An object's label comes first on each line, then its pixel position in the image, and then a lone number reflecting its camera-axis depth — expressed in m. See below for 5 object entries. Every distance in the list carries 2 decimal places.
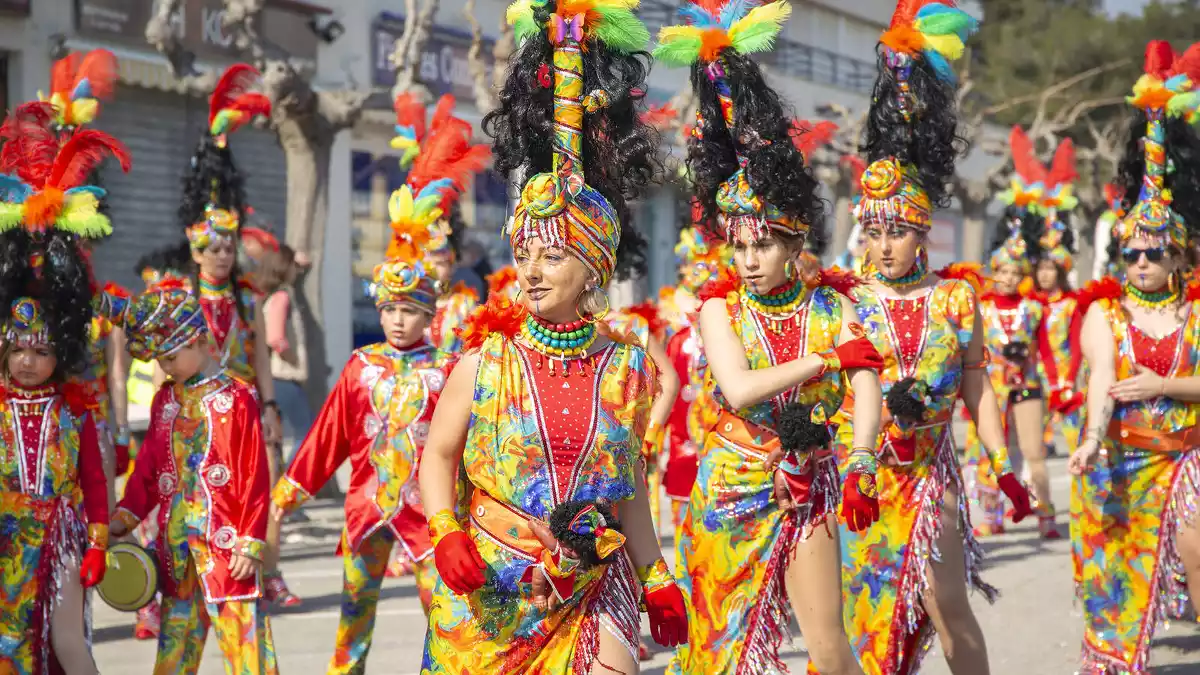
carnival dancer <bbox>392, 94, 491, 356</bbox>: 7.66
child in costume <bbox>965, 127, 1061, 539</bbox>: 12.28
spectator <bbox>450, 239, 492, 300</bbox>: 17.31
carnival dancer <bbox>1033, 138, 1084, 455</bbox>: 12.12
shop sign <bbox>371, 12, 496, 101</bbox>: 21.11
